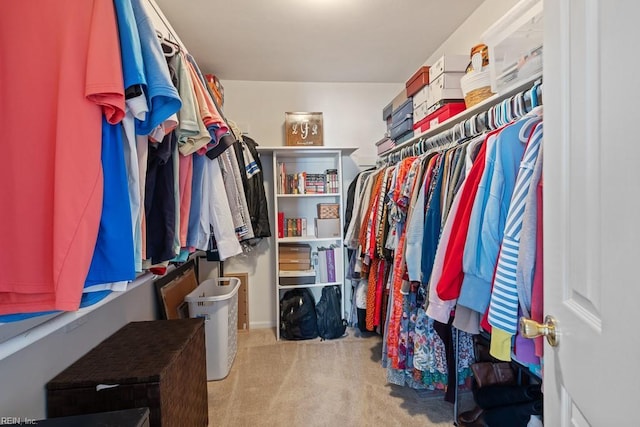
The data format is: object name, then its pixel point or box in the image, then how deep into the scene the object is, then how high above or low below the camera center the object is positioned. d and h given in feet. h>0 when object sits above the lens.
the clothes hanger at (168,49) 3.31 +1.79
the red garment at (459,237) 3.44 -0.33
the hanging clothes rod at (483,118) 3.47 +1.30
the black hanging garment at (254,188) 7.30 +0.63
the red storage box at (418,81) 6.36 +2.80
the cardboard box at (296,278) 8.77 -1.95
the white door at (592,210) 1.25 -0.02
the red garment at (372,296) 7.20 -2.07
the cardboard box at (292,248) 9.00 -1.11
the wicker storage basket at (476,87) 4.80 +1.97
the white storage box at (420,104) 6.42 +2.31
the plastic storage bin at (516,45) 3.58 +2.14
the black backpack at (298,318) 8.63 -3.06
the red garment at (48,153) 2.07 +0.42
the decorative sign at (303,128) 8.79 +2.40
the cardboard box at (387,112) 8.53 +2.85
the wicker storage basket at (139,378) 3.43 -1.95
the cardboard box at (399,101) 7.51 +2.82
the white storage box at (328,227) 9.07 -0.50
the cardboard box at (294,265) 8.93 -1.61
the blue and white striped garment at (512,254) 2.78 -0.44
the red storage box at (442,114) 5.67 +1.84
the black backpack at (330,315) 8.71 -3.05
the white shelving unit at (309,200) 8.74 +0.34
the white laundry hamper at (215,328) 6.72 -2.60
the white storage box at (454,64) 5.73 +2.75
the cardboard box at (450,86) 5.73 +2.32
